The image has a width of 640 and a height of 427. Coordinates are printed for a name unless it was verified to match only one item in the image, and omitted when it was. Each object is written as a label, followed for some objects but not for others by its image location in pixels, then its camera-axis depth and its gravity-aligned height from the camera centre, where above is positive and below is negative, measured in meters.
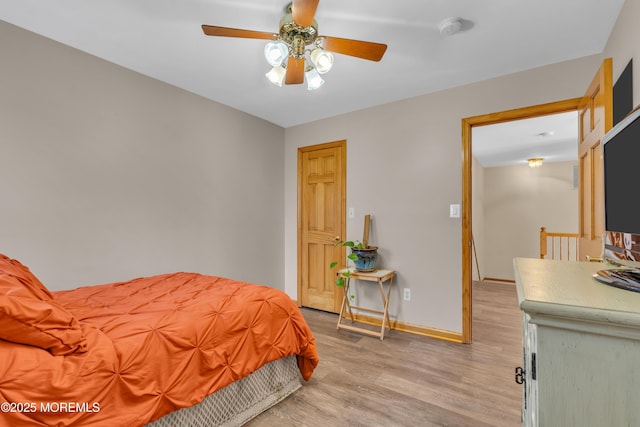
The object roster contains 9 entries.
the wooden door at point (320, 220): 3.62 -0.04
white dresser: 0.56 -0.28
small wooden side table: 2.93 -0.84
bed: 1.01 -0.58
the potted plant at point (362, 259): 3.10 -0.43
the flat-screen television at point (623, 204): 0.81 +0.04
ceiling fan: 1.63 +0.99
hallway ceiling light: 5.57 +1.05
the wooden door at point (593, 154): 1.70 +0.42
